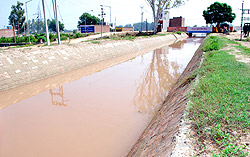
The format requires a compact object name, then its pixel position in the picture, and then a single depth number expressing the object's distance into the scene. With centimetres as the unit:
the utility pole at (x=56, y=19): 1479
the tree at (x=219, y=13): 4953
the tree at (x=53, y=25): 8704
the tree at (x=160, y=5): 3559
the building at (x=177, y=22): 5953
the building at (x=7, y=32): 4759
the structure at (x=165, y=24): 5202
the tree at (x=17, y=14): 4353
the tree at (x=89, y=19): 7362
